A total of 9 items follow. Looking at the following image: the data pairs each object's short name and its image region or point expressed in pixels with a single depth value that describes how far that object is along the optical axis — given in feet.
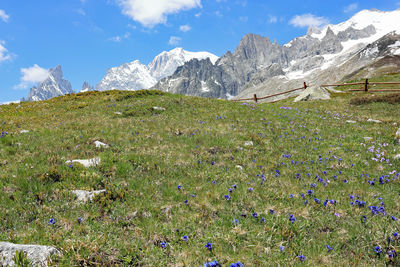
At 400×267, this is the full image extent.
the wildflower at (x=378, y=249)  14.40
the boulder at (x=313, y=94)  118.62
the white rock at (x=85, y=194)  20.32
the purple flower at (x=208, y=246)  14.24
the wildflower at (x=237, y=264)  11.98
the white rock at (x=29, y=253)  12.09
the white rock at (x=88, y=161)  26.68
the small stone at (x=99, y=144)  34.10
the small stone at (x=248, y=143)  38.62
